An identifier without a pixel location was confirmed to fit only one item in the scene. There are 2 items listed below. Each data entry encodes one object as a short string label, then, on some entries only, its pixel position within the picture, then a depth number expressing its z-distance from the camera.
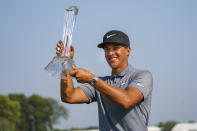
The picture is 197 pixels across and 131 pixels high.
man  6.61
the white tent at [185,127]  124.66
